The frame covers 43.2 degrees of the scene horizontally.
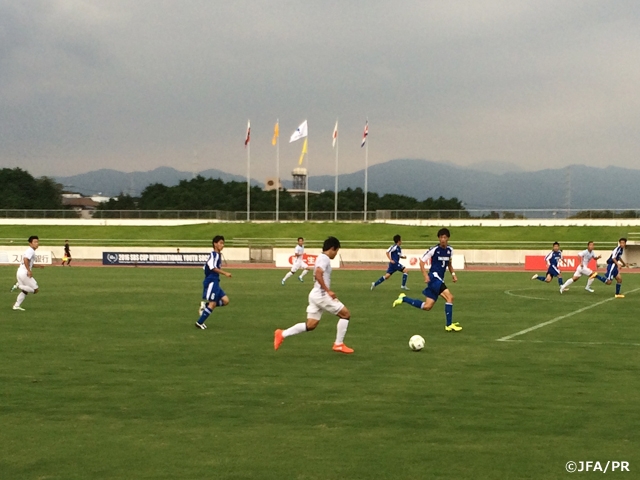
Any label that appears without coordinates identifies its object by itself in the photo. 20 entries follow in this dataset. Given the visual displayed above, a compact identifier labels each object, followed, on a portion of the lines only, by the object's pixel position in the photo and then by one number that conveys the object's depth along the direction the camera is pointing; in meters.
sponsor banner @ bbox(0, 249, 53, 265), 59.72
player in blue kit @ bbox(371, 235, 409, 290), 32.78
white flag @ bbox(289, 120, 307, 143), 74.56
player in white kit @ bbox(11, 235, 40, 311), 22.00
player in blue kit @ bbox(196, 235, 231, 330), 18.61
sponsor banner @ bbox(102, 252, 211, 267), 58.28
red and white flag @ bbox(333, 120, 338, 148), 80.41
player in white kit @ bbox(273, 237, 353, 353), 13.85
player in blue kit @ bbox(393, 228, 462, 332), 18.22
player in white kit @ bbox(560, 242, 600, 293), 30.64
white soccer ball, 14.76
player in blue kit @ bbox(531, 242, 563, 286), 34.62
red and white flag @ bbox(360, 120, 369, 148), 79.54
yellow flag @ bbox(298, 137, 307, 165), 80.22
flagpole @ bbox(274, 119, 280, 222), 85.79
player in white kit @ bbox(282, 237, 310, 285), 37.91
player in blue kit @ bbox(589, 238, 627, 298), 29.47
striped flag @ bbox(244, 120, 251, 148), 80.81
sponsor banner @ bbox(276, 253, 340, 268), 56.97
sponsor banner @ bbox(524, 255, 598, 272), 52.71
